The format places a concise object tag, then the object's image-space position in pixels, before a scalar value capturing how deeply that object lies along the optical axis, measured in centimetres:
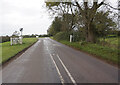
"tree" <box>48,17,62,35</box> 5308
